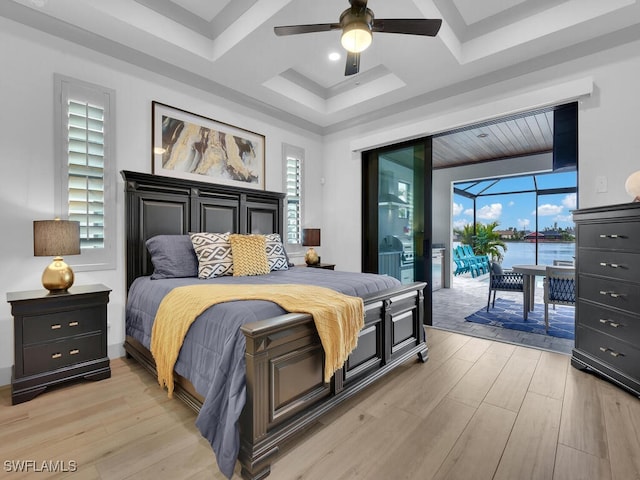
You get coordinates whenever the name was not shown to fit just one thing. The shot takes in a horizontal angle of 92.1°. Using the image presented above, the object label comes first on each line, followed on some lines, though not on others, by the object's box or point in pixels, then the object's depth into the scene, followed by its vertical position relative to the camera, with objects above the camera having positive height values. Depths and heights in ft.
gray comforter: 4.62 -2.20
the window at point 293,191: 14.74 +2.21
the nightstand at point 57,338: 6.88 -2.44
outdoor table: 12.47 -1.75
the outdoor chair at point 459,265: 24.82 -2.38
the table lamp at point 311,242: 14.12 -0.29
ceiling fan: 6.03 +4.33
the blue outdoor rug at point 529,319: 12.24 -3.70
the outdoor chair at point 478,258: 26.49 -1.90
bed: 4.74 -2.04
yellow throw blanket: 5.68 -1.50
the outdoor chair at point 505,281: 13.79 -2.07
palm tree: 26.81 -0.35
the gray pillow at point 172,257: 8.86 -0.62
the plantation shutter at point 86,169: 8.66 +1.91
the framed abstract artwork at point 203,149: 10.42 +3.25
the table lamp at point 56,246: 7.19 -0.25
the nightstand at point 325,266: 14.07 -1.38
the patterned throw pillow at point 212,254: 8.93 -0.56
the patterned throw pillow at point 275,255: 10.56 -0.66
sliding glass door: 12.89 +1.09
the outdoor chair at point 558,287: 11.55 -1.93
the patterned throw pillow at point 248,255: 9.38 -0.62
